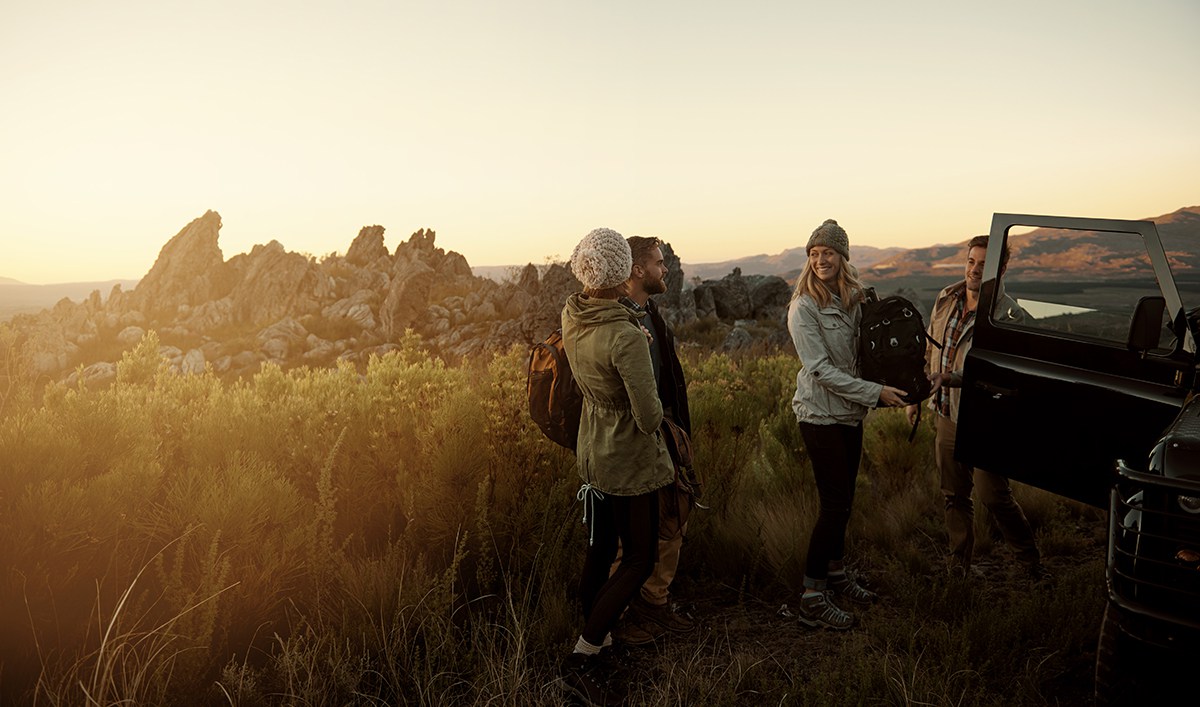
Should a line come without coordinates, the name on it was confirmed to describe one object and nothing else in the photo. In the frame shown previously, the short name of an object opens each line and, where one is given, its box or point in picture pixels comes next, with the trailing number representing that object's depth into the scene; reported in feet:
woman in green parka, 9.48
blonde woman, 11.96
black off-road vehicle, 7.73
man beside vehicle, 14.14
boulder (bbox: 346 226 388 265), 293.84
